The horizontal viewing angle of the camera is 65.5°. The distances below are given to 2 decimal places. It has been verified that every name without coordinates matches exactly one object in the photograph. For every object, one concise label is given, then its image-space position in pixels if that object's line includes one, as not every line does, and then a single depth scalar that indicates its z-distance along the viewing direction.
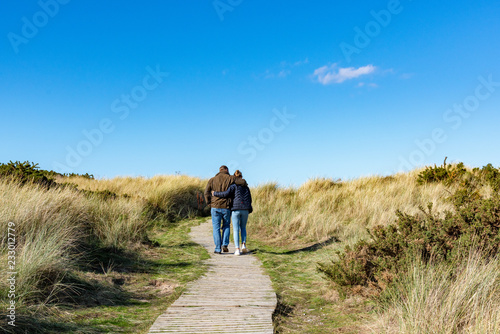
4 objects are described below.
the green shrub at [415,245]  5.72
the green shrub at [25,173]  12.61
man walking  9.72
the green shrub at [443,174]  16.95
